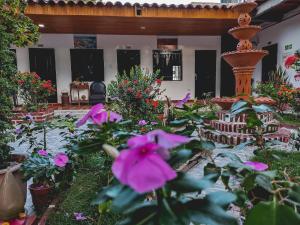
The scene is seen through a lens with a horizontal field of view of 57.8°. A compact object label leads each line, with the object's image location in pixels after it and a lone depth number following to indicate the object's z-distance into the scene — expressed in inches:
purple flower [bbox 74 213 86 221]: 76.0
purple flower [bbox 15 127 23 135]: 100.8
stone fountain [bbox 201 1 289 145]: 180.1
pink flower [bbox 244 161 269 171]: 28.4
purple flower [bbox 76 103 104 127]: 31.5
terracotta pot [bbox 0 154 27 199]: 80.8
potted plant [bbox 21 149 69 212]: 81.4
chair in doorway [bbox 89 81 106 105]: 396.8
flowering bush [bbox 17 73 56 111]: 298.0
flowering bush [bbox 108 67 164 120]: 203.3
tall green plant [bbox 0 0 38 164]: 88.4
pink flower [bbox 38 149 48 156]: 89.1
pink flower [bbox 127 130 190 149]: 19.0
